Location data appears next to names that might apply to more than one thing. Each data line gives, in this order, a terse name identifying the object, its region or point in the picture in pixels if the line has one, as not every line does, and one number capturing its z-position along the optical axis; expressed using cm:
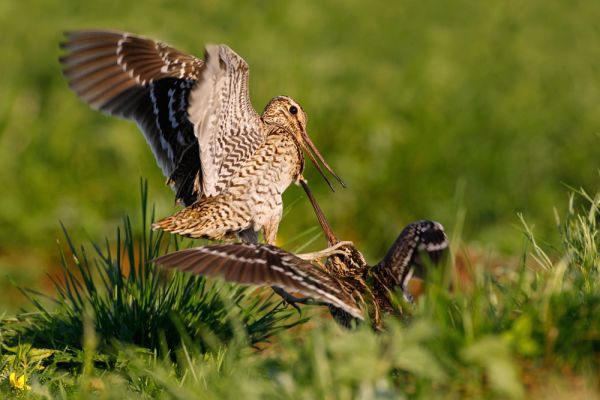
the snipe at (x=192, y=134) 984
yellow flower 788
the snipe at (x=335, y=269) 807
